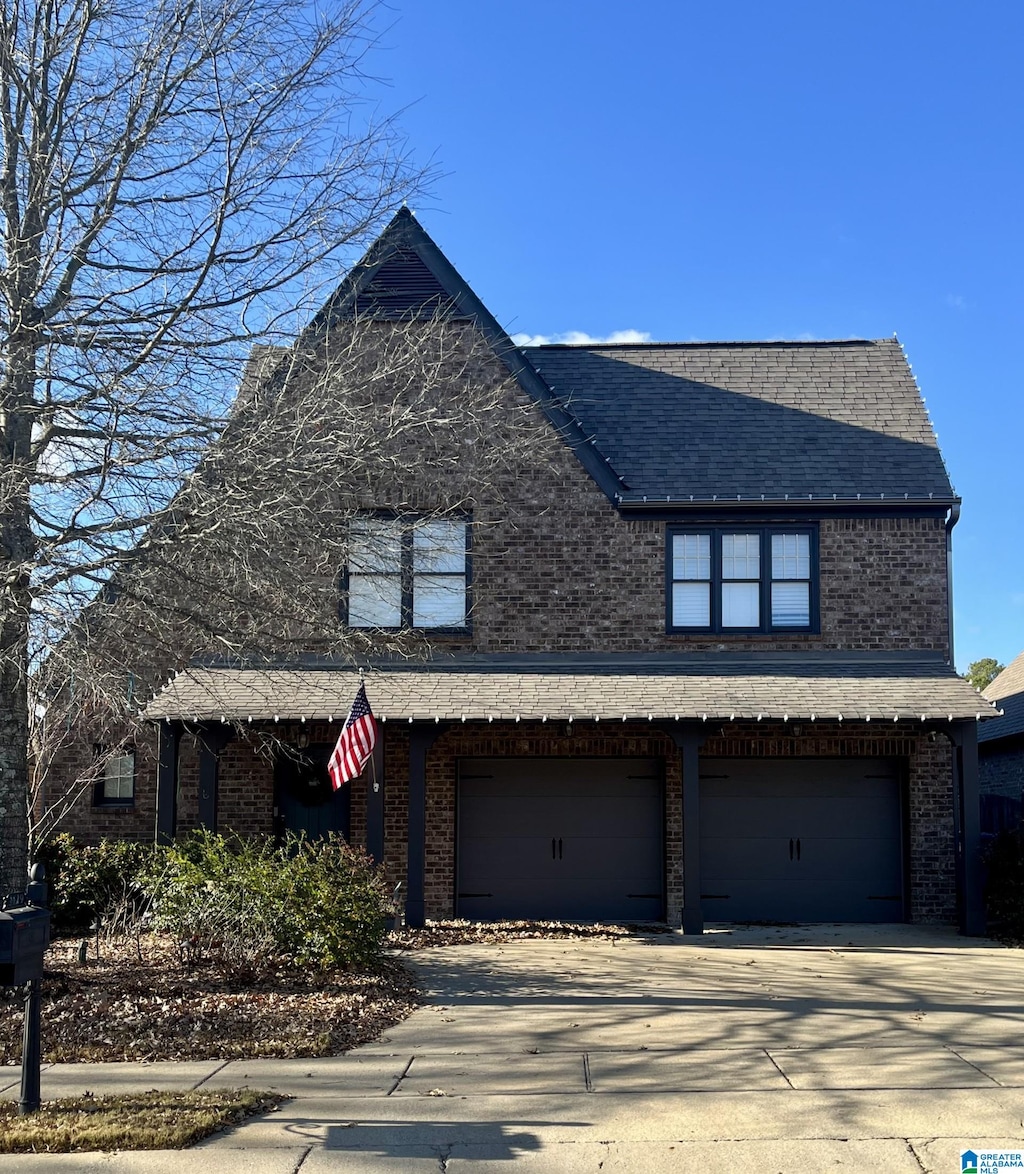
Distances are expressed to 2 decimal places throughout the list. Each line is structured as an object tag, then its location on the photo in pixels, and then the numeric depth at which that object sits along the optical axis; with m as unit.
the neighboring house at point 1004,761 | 22.48
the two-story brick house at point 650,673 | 17.05
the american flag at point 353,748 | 14.12
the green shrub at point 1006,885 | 15.03
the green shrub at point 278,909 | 11.55
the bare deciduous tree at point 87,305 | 9.91
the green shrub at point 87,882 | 15.51
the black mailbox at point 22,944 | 6.87
